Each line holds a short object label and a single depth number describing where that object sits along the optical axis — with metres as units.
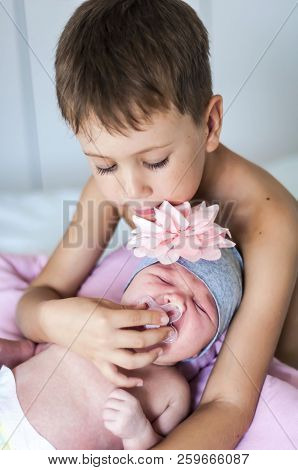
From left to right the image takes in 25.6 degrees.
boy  0.70
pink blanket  0.78
